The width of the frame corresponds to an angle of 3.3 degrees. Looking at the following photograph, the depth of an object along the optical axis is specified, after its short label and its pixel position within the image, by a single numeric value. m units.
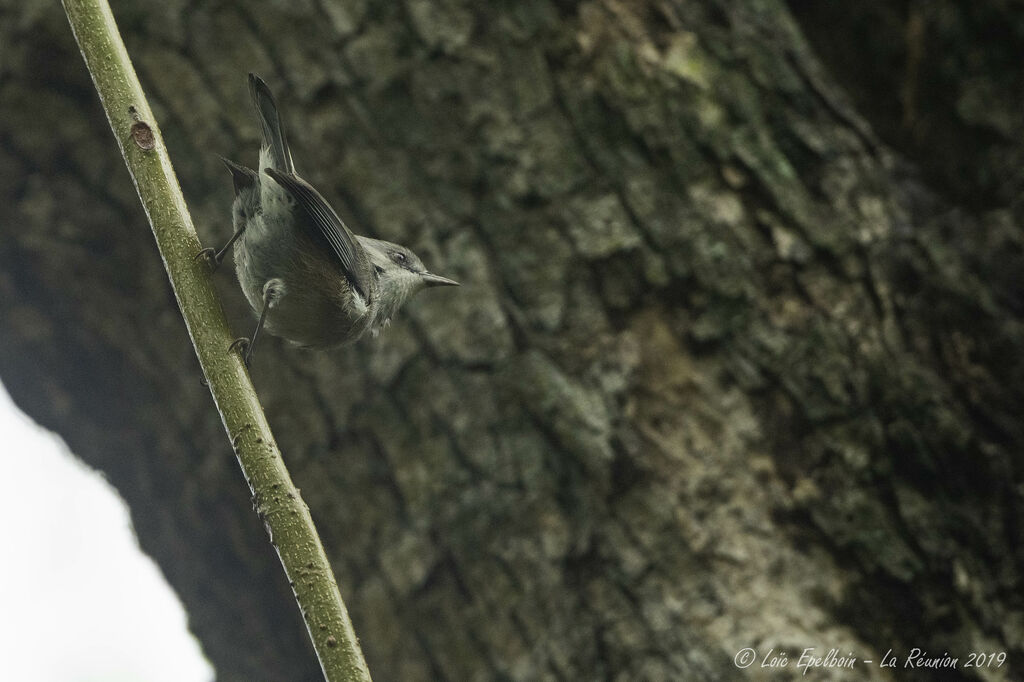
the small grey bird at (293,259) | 5.30
